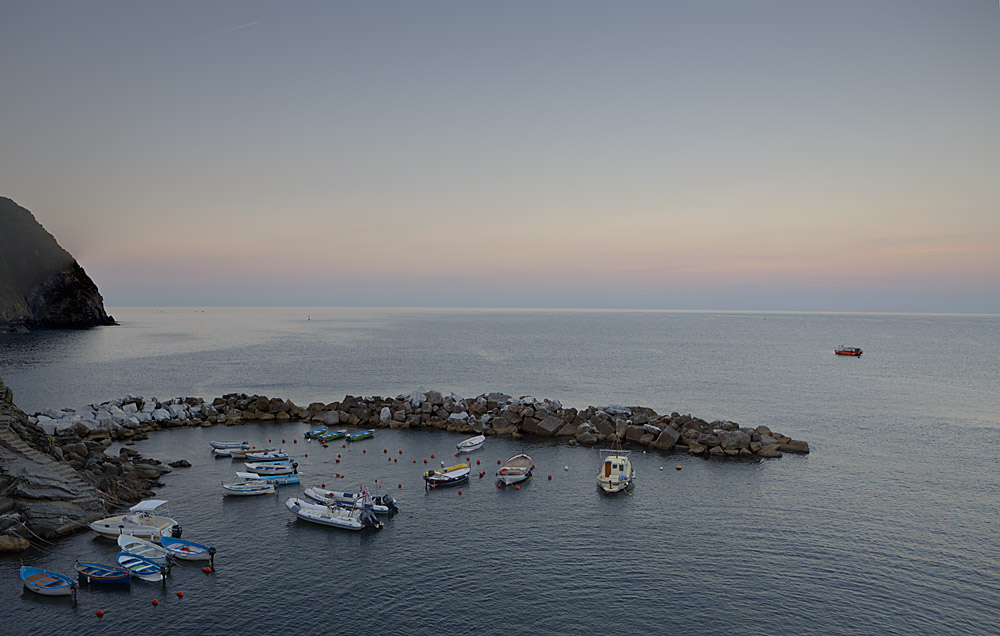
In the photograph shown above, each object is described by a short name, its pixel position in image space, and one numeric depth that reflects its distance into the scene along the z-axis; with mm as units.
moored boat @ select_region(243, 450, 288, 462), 59969
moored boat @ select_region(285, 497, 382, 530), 43156
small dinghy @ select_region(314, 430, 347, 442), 71562
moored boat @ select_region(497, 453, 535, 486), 54219
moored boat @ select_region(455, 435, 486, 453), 66812
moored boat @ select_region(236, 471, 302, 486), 52250
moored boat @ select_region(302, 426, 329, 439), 72250
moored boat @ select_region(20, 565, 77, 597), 32250
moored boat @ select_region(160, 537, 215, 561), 36766
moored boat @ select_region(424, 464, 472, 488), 53250
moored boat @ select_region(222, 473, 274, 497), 50000
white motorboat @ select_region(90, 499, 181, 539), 39219
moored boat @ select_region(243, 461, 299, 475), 56031
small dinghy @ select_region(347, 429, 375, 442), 71500
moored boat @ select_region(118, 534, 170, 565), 36344
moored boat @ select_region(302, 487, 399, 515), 45719
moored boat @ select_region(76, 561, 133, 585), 33781
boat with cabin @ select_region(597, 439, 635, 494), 51188
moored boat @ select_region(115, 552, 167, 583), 34744
